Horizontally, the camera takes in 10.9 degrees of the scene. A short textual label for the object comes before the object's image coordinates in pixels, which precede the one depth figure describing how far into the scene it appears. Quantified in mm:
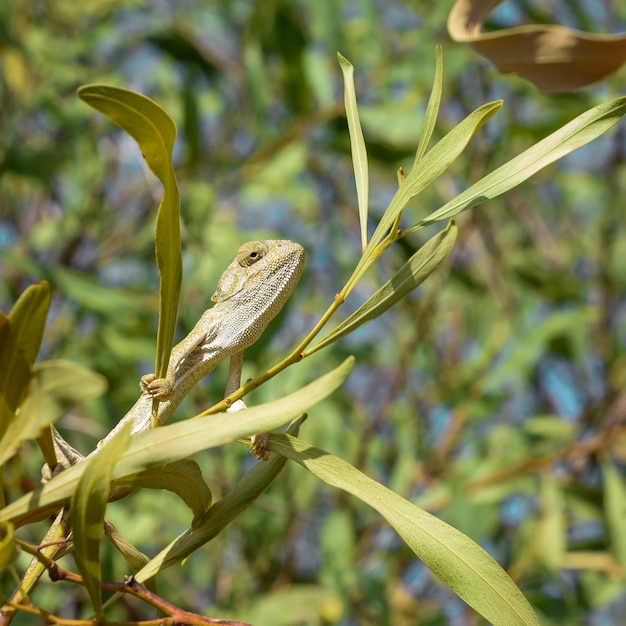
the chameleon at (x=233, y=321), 1122
